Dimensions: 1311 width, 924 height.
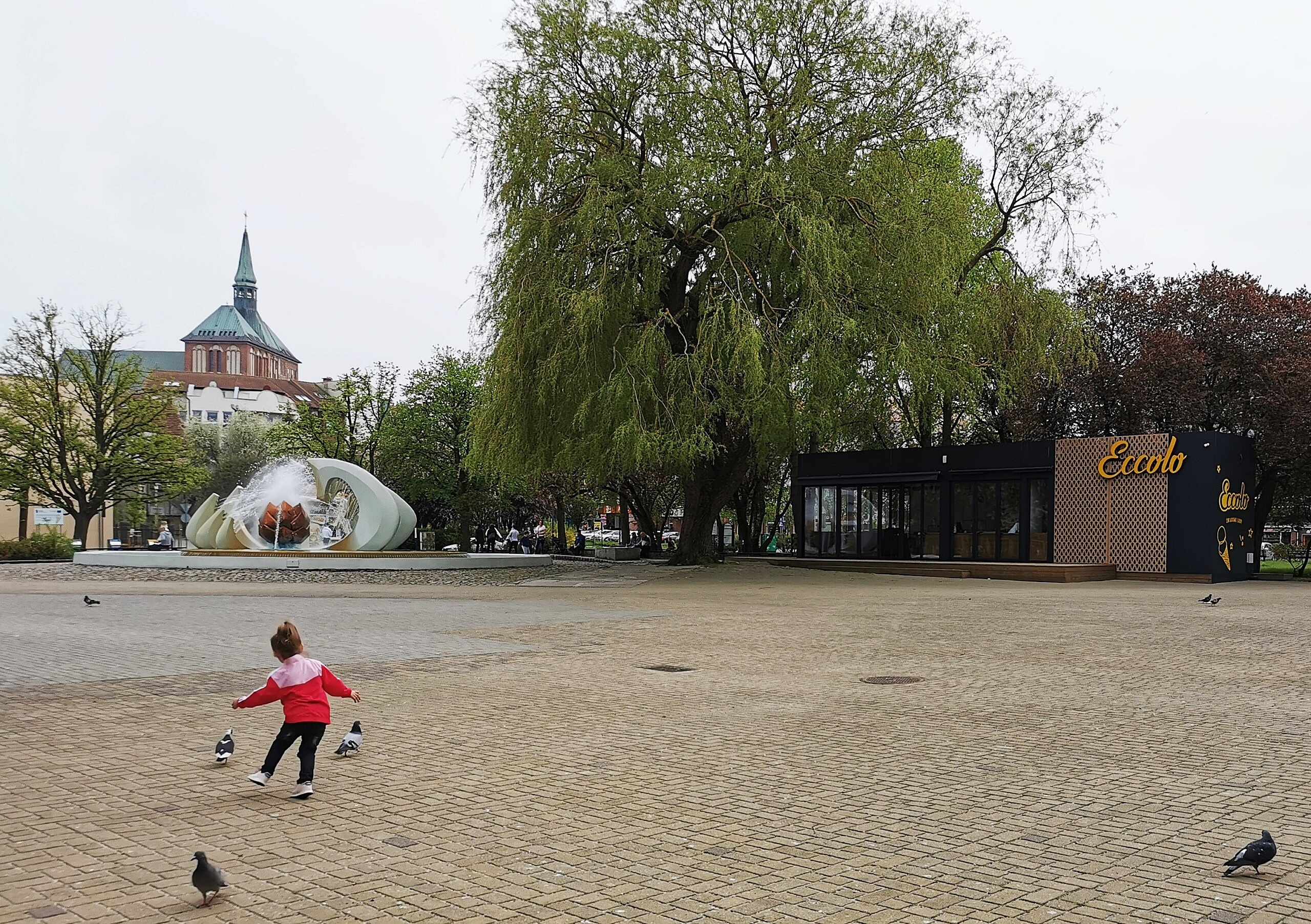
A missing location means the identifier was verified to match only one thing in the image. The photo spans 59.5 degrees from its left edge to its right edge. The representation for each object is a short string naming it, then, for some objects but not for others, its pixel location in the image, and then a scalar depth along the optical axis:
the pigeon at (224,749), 7.34
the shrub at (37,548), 40.66
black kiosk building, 30.03
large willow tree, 27.14
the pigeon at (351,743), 7.76
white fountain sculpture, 33.44
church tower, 192.62
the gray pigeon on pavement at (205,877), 4.56
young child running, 6.80
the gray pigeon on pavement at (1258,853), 4.96
